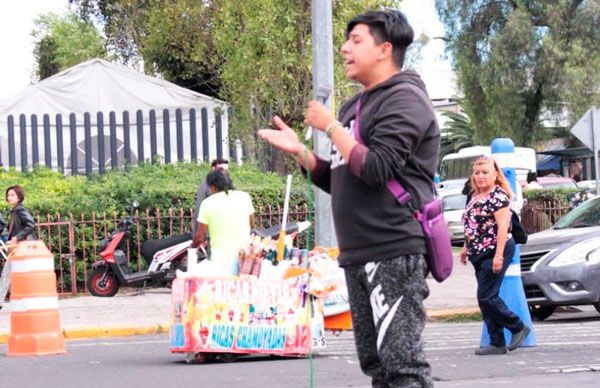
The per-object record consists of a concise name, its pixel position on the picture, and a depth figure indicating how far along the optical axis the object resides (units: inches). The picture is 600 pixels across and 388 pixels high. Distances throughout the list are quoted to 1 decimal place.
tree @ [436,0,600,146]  1722.4
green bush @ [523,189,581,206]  1011.3
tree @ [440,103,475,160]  2871.6
